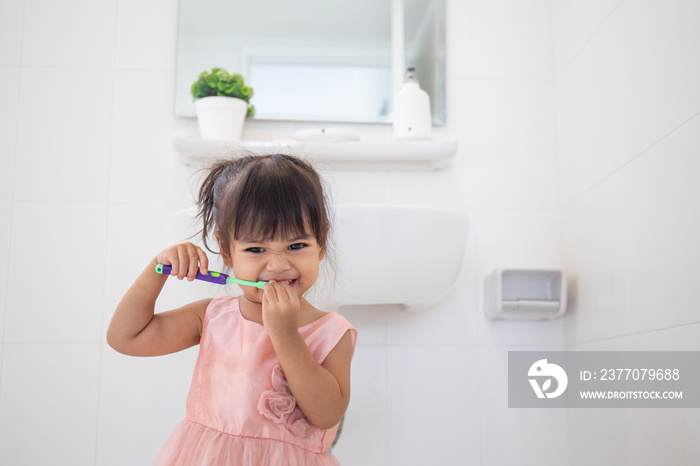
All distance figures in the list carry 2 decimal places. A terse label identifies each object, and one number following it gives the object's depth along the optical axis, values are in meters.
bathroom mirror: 1.81
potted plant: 1.68
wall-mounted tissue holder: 1.64
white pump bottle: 1.72
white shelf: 1.65
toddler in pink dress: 0.94
